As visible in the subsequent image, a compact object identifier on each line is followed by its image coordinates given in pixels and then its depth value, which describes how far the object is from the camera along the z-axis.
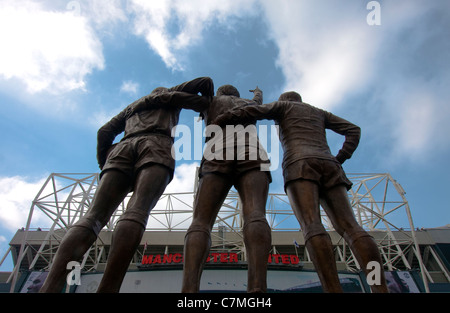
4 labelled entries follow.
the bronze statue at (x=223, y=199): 3.09
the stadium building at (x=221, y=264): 17.98
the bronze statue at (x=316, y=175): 3.38
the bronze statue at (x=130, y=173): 3.22
